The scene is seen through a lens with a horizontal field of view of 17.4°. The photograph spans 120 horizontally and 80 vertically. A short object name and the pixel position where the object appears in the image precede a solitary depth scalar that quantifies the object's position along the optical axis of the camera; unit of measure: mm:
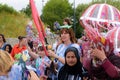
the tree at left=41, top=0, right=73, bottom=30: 51531
